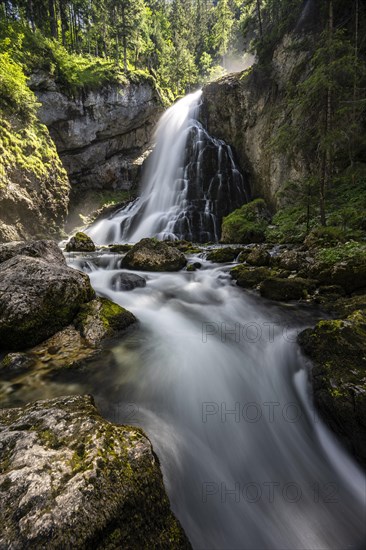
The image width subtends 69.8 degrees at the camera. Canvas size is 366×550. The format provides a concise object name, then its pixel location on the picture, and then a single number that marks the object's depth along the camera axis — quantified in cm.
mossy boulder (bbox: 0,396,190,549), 145
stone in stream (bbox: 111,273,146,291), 784
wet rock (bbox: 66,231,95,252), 1584
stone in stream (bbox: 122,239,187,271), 1005
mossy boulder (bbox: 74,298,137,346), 477
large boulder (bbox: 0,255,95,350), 438
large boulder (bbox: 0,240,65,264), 683
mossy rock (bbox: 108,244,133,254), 1514
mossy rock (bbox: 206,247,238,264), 1142
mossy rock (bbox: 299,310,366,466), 280
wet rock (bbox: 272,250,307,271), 855
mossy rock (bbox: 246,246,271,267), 975
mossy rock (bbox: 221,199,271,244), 1589
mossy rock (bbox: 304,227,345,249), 968
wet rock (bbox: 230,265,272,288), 803
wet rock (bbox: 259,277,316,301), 670
